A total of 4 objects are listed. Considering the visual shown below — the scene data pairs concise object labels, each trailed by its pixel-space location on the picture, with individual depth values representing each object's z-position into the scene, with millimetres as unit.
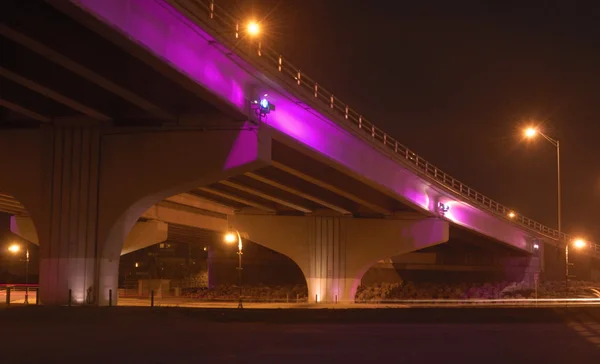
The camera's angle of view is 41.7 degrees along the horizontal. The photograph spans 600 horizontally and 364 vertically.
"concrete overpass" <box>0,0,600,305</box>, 21000
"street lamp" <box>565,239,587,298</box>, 68525
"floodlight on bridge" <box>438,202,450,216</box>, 50688
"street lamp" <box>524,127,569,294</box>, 42438
